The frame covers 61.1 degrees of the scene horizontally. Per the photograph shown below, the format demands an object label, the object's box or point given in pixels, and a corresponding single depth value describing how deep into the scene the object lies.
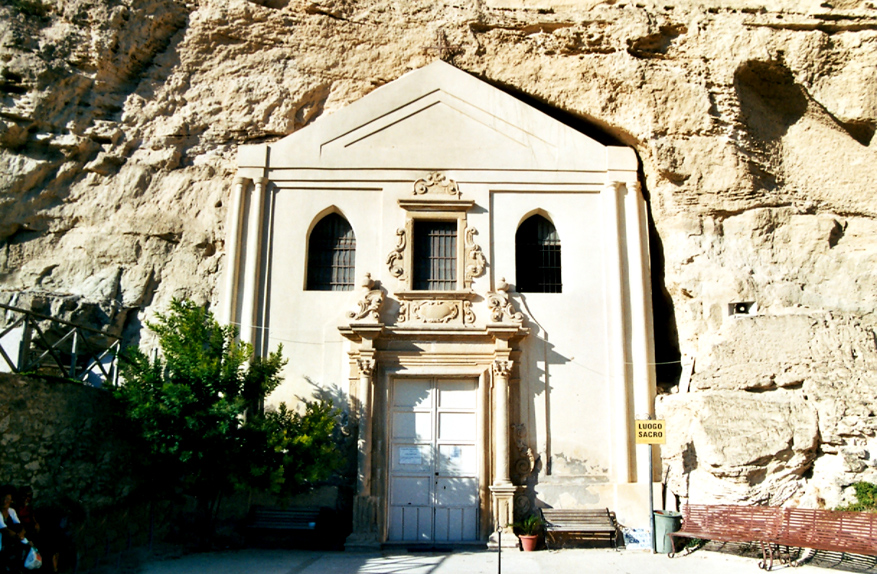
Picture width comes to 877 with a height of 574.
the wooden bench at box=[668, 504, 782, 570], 10.02
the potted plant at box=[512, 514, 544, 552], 11.67
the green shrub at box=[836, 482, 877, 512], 10.42
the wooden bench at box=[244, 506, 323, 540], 12.00
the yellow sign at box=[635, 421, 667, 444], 11.45
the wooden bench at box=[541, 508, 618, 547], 12.01
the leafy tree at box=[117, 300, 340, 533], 10.52
